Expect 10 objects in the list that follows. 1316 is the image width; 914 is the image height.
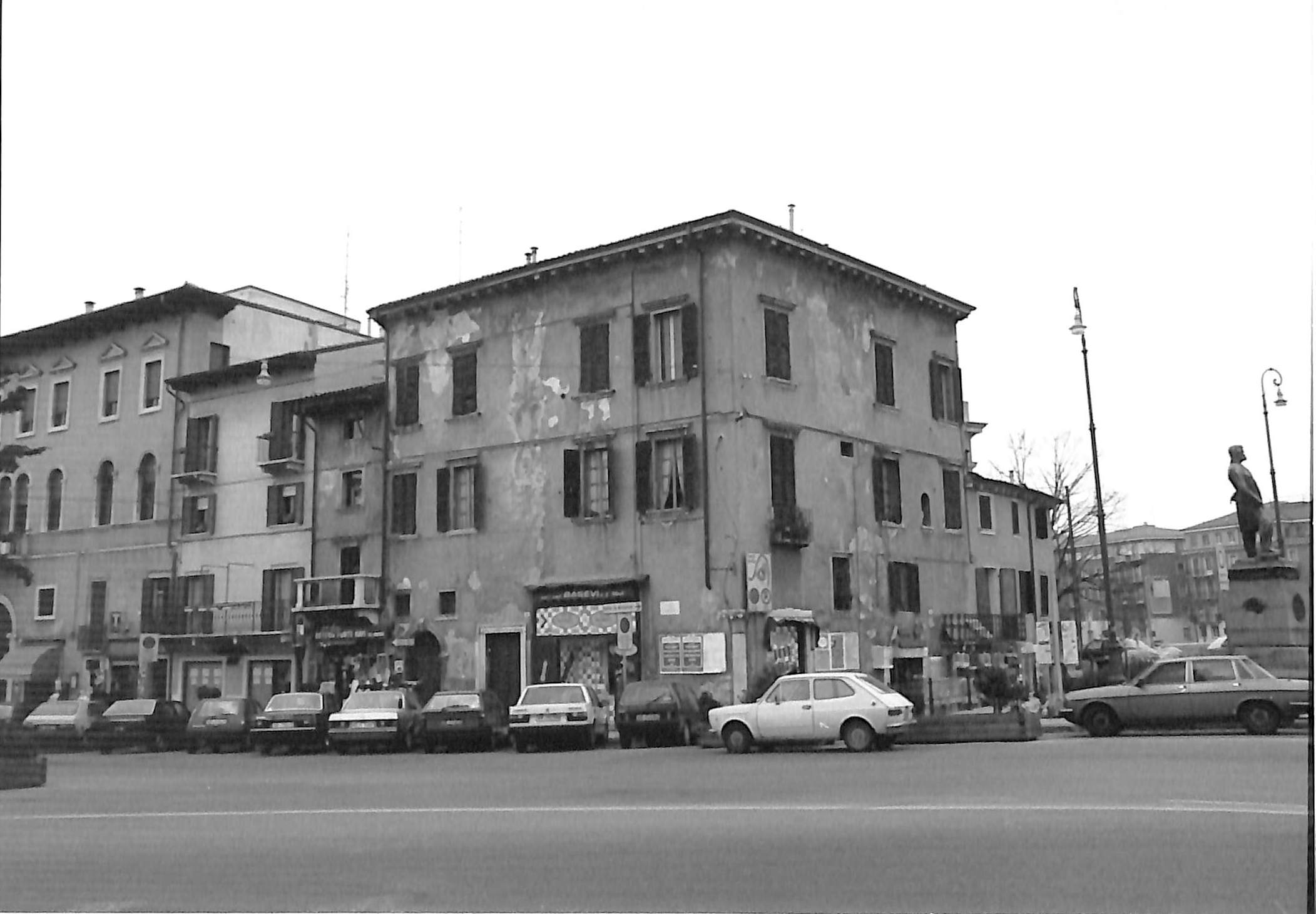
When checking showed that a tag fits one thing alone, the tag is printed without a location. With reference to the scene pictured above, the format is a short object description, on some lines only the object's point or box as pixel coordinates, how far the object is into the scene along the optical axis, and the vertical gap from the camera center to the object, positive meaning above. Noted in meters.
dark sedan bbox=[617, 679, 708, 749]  24.41 -1.18
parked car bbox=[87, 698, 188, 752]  27.30 -1.27
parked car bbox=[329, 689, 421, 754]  25.47 -1.26
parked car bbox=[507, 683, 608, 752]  23.86 -1.12
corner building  28.80 +4.77
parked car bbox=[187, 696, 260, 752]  27.08 -1.27
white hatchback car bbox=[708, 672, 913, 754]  19.66 -1.03
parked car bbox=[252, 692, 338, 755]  26.22 -1.26
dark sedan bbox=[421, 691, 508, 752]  25.44 -1.24
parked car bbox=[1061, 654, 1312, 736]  19.88 -0.94
